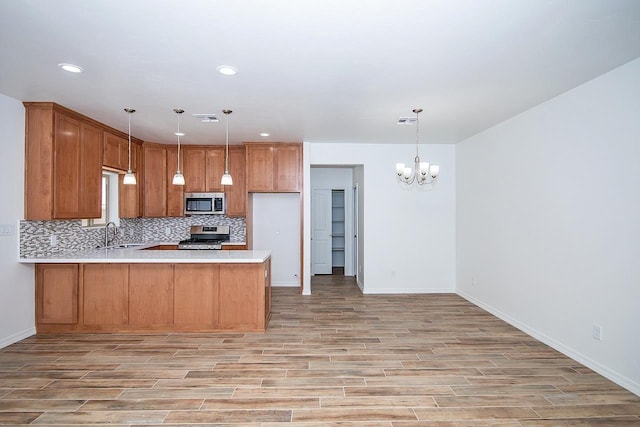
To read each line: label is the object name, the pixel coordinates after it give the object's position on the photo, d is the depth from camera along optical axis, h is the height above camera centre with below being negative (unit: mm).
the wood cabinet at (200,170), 6051 +787
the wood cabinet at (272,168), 5816 +797
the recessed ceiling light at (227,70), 2805 +1237
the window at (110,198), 5395 +246
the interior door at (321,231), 7906 -436
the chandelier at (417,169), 4098 +575
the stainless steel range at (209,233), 6281 -382
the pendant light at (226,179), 4172 +431
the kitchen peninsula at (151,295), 3955 -997
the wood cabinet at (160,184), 5926 +520
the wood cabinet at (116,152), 4755 +939
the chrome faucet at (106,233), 5135 -320
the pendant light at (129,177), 3958 +425
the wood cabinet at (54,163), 3811 +594
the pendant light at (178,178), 4043 +432
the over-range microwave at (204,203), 6035 +181
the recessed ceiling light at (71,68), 2796 +1248
